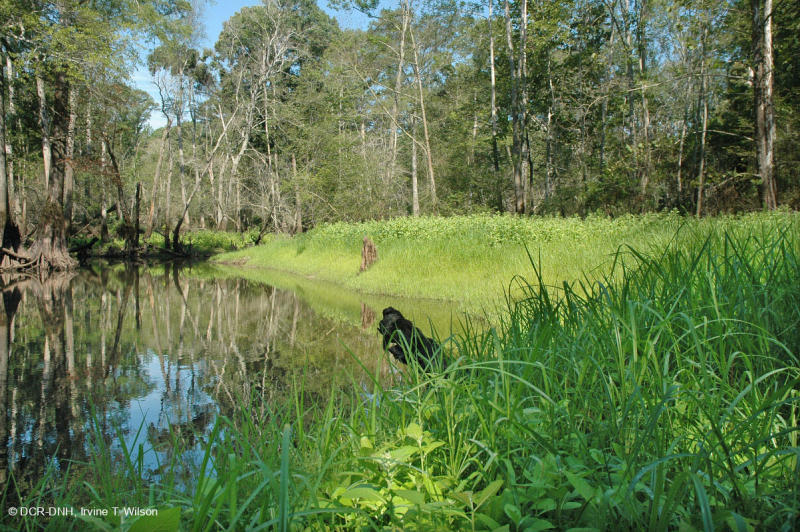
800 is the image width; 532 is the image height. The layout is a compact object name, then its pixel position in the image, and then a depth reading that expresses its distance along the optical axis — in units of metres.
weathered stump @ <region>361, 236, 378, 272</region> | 12.73
